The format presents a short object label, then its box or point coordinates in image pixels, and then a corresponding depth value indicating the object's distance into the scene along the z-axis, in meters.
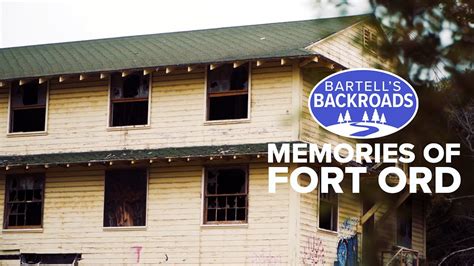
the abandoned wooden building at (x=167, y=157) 22.69
